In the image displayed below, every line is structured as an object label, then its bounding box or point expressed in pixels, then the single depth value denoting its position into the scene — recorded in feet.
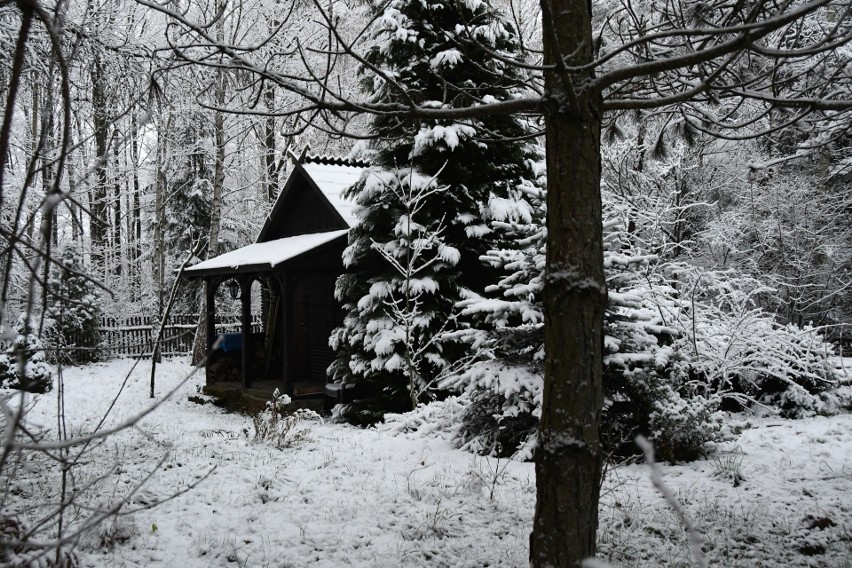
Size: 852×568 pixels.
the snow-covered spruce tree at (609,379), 19.77
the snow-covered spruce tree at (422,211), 32.14
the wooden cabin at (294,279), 38.99
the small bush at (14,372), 41.55
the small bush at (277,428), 23.16
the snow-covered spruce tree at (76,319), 57.00
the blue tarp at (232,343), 49.39
